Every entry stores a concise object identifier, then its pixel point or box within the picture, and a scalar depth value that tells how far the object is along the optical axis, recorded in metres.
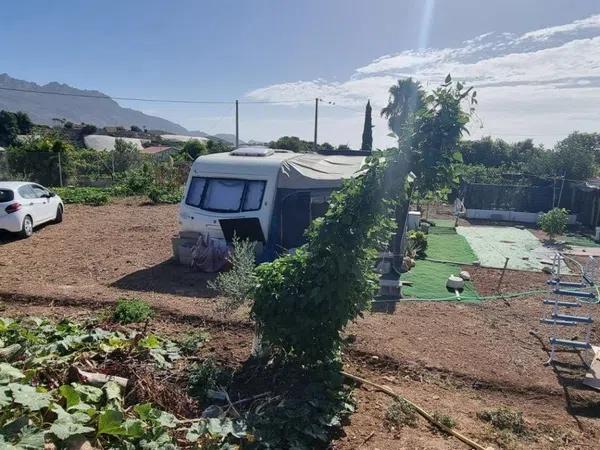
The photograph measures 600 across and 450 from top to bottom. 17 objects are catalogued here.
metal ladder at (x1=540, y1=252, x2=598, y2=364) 5.55
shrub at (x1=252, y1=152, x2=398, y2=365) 4.11
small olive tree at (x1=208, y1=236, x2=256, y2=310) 4.71
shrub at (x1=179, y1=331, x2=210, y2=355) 5.04
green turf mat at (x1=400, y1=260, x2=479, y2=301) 8.43
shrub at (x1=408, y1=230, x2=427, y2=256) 11.88
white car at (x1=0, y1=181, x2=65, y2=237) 11.04
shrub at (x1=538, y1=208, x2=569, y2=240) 15.25
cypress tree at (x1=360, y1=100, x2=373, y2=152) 36.38
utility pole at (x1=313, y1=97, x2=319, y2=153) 38.67
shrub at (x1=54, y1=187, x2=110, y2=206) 17.98
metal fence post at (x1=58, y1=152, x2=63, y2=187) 21.50
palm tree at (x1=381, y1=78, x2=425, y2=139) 25.63
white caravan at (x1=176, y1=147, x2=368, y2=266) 8.91
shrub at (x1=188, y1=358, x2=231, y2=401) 4.12
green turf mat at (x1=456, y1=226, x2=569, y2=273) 11.77
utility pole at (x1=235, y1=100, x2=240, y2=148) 37.19
